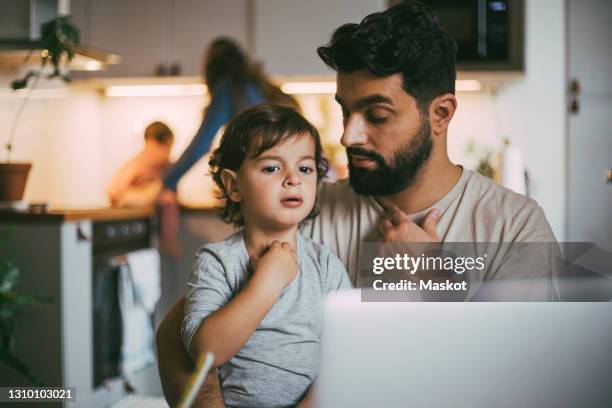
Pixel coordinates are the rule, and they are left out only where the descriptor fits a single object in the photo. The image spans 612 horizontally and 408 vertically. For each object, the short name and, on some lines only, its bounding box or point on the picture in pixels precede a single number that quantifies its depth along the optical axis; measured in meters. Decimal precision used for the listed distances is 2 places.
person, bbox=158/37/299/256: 2.15
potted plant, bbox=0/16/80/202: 2.08
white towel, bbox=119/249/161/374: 2.38
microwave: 2.15
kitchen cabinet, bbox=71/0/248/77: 3.05
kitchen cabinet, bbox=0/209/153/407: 2.07
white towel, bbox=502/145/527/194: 1.14
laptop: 0.59
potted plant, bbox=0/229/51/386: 1.63
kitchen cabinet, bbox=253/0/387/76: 2.95
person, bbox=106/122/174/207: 2.71
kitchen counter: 2.07
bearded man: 0.98
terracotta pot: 2.19
